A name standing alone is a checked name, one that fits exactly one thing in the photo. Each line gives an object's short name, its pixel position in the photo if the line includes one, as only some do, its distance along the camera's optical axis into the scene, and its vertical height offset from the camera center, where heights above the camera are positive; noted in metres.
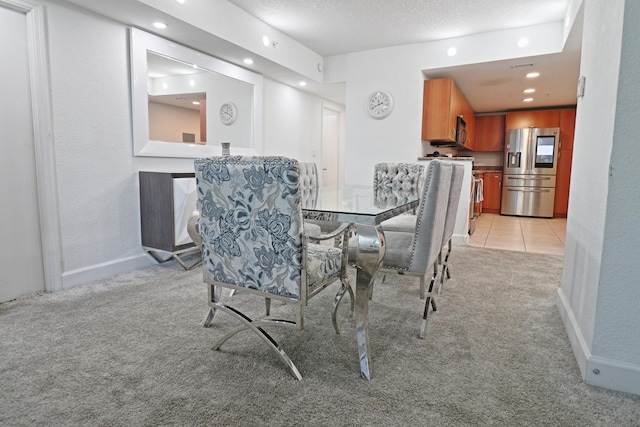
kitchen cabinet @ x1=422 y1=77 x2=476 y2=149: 4.57 +0.77
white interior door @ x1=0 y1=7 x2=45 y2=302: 2.37 -0.04
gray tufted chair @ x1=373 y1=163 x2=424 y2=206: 3.38 -0.08
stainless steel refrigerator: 6.91 +0.03
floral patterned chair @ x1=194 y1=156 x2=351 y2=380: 1.37 -0.27
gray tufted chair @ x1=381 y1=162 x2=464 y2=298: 2.19 -0.36
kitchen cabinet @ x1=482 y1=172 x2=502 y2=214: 7.60 -0.39
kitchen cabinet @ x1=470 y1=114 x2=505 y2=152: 7.68 +0.81
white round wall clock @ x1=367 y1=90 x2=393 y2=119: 4.74 +0.86
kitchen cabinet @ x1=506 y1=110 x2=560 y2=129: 7.03 +1.04
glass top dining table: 1.59 -0.34
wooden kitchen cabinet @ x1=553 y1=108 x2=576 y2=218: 6.94 +0.23
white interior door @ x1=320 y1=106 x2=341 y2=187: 6.43 +0.40
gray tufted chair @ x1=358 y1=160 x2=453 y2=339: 1.79 -0.35
